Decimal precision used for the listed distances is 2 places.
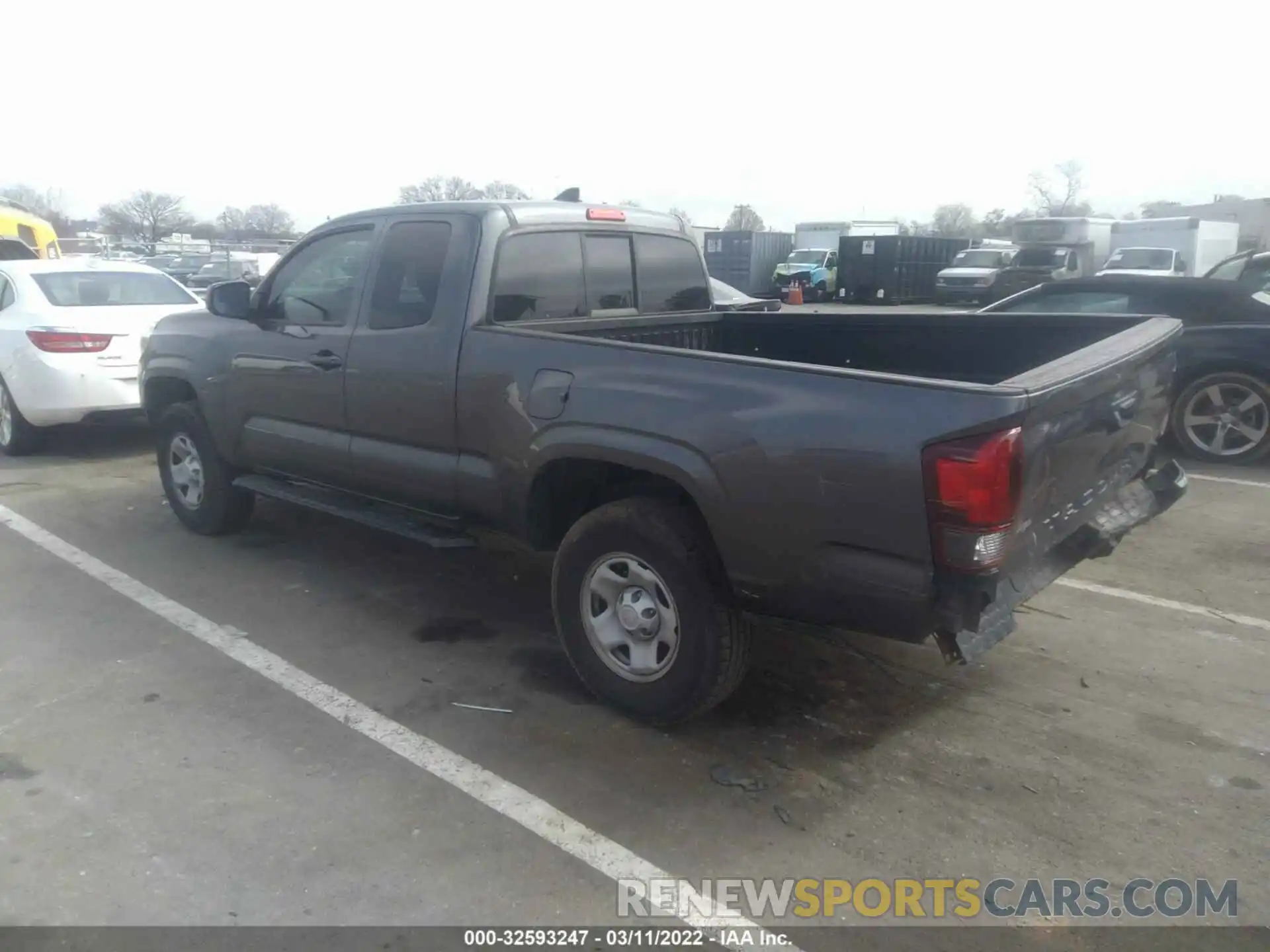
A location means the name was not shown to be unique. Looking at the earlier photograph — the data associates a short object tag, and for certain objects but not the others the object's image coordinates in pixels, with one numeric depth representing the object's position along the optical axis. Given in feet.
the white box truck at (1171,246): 91.91
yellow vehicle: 50.08
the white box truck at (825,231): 136.46
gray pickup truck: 10.21
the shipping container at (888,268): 104.12
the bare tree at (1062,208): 234.38
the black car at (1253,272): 26.73
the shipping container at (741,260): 119.44
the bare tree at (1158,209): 213.42
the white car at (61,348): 26.43
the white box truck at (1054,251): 88.02
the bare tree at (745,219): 224.33
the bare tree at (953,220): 242.99
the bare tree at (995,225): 214.69
